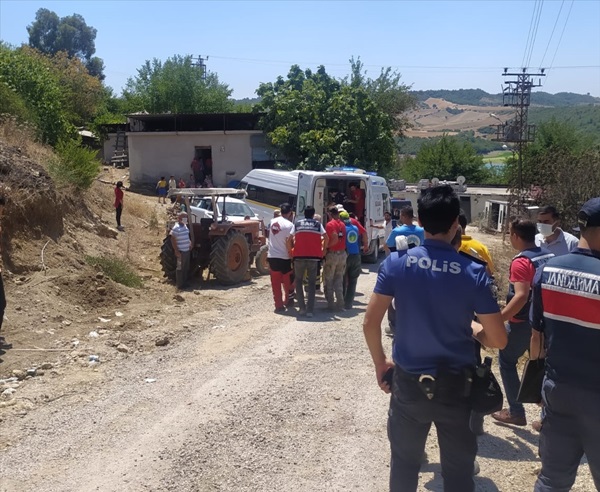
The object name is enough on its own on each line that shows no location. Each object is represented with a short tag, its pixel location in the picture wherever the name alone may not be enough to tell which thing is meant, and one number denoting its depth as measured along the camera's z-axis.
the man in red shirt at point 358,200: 18.89
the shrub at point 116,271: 13.08
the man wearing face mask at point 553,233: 6.93
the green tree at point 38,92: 25.09
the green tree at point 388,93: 41.69
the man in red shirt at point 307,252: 10.89
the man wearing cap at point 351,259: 11.52
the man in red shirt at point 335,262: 11.09
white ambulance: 17.92
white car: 17.43
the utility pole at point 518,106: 44.89
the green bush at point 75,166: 16.83
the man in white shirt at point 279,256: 11.38
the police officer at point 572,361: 3.62
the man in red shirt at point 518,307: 5.23
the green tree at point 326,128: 30.81
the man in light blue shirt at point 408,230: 8.46
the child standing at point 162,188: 29.59
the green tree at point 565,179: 21.42
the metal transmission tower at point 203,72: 51.43
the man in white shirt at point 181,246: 13.45
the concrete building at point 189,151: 32.69
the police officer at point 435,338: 3.56
